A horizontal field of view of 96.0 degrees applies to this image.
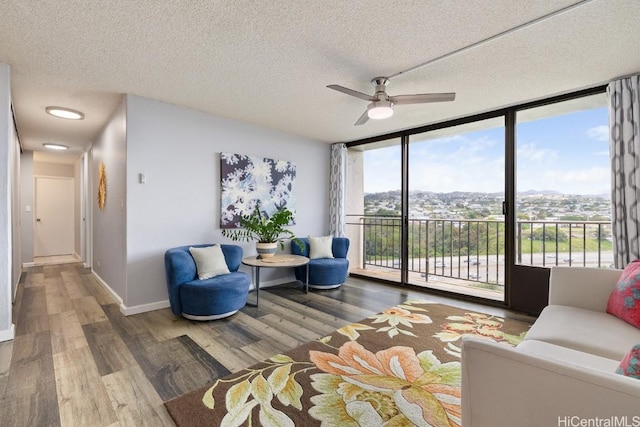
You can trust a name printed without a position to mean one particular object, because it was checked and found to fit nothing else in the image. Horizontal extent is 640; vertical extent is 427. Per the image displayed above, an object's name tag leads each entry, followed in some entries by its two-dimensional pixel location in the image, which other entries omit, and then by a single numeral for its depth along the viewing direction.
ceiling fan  2.48
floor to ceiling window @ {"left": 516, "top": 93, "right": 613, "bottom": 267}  3.31
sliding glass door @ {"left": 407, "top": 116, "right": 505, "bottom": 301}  4.29
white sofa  0.77
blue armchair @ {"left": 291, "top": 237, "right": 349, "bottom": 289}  4.20
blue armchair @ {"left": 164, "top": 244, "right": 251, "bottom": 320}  2.92
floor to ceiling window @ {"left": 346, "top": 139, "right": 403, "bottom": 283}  5.18
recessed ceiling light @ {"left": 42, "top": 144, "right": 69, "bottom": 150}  5.52
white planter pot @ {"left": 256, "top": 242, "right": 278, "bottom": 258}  3.73
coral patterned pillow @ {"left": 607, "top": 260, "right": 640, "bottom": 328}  1.74
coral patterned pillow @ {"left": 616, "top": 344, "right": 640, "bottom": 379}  0.82
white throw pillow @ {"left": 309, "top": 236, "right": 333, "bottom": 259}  4.56
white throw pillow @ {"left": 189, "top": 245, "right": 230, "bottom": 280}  3.18
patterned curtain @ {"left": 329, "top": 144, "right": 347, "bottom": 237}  5.23
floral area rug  1.59
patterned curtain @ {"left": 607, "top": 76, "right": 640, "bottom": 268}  2.60
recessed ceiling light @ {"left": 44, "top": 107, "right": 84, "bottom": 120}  3.61
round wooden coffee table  3.44
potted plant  3.77
